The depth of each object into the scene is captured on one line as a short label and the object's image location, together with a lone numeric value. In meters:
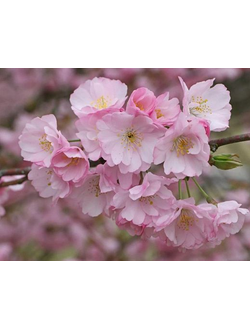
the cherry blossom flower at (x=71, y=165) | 0.83
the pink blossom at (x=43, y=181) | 0.85
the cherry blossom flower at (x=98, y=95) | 0.83
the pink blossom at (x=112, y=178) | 0.83
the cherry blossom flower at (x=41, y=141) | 0.83
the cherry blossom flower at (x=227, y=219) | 0.83
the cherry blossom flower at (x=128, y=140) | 0.82
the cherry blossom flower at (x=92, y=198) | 0.85
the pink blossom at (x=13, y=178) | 0.92
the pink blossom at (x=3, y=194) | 0.95
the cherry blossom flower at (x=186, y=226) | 0.83
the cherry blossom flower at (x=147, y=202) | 0.83
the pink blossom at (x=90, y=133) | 0.82
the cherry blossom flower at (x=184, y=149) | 0.81
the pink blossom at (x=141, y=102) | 0.81
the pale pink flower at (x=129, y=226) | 0.84
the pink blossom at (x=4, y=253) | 1.17
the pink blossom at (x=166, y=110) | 0.82
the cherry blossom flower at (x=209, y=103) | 0.83
